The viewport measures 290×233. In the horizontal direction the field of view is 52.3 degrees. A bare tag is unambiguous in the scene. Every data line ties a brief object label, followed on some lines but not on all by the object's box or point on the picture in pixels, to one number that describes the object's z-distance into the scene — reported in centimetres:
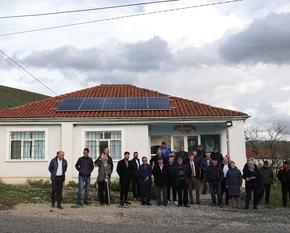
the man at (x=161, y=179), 950
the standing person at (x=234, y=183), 950
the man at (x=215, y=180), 962
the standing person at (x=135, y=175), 997
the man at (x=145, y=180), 957
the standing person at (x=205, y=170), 1020
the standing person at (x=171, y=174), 958
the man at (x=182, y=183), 947
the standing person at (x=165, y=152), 1040
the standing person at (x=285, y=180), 1027
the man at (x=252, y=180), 957
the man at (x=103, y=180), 932
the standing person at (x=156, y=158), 989
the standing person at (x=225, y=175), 990
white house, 1325
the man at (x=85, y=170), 934
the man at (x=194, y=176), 995
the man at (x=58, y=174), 882
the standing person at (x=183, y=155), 1025
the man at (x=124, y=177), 943
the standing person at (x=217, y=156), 1041
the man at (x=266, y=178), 1022
